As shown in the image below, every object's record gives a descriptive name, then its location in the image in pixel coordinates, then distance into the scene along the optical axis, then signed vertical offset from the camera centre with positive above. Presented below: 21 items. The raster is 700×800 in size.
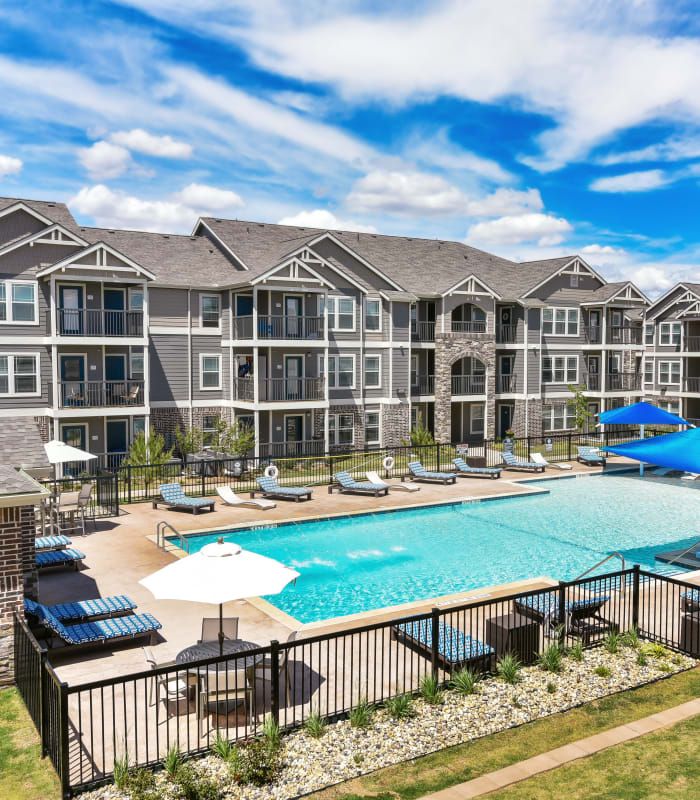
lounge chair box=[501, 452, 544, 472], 31.12 -3.89
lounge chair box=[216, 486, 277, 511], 23.17 -4.11
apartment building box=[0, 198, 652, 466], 28.83 +1.91
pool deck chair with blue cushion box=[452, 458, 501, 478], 29.42 -3.94
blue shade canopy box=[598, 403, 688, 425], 26.81 -1.61
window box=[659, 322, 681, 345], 51.09 +2.86
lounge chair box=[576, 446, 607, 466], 32.91 -3.82
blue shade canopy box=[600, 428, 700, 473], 16.56 -1.86
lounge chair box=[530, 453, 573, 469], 31.33 -3.76
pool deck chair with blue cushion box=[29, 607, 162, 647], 11.00 -3.98
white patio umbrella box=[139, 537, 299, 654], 9.35 -2.70
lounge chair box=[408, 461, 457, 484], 28.03 -3.93
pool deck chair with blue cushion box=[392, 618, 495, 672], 10.33 -4.01
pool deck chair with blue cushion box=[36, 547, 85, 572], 15.34 -3.88
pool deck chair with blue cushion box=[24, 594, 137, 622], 12.04 -3.97
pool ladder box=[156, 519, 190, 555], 17.65 -4.16
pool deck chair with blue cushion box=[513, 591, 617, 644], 11.91 -4.01
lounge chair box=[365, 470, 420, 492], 26.12 -4.12
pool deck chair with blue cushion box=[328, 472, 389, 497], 25.60 -3.97
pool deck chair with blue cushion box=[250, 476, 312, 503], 24.38 -3.93
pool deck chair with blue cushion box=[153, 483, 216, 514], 22.39 -3.91
